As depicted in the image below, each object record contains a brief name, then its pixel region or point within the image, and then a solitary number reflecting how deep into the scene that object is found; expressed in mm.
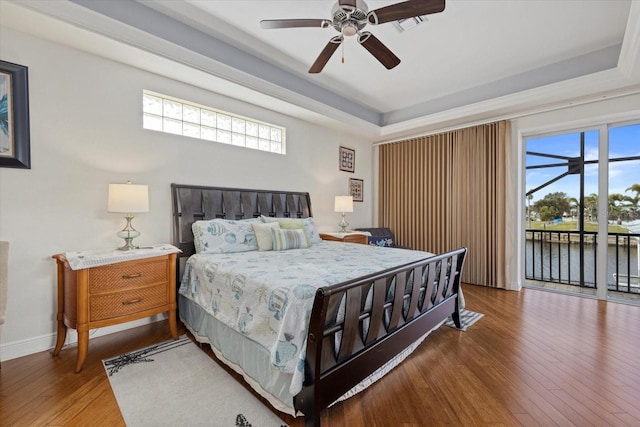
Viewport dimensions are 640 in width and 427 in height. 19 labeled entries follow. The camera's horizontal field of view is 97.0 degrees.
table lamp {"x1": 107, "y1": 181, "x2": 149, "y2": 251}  2279
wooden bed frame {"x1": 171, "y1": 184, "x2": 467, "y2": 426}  1396
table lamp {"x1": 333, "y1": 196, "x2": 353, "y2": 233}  4484
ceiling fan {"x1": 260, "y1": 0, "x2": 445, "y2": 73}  1884
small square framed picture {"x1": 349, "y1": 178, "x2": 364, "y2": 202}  5207
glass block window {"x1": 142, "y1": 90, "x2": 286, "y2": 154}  2936
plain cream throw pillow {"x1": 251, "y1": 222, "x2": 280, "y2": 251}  2971
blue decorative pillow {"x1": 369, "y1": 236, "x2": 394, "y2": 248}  4850
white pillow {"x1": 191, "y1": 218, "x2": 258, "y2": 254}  2768
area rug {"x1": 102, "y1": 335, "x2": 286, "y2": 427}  1540
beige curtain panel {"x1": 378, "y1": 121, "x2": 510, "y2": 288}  4160
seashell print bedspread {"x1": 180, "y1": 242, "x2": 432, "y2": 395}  1469
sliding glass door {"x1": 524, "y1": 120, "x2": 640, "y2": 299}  3525
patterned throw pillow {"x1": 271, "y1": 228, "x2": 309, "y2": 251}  2993
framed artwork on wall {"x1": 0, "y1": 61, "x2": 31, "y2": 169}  2109
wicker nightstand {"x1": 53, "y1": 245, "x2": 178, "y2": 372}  1976
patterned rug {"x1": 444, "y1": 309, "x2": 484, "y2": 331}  2799
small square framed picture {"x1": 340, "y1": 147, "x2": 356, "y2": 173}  4993
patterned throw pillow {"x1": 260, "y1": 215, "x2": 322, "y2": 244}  3355
